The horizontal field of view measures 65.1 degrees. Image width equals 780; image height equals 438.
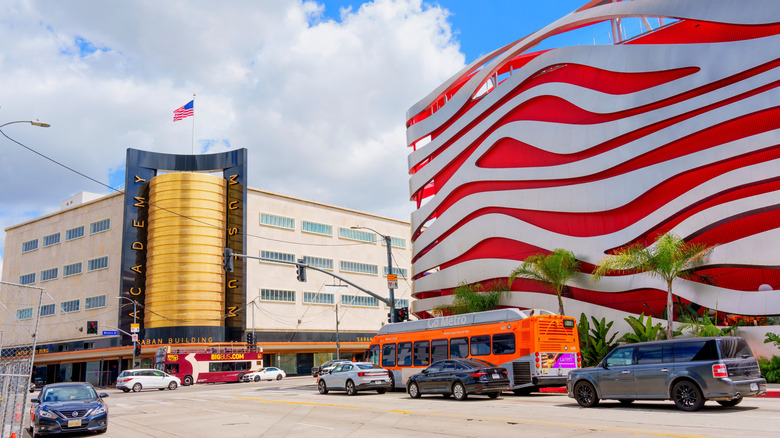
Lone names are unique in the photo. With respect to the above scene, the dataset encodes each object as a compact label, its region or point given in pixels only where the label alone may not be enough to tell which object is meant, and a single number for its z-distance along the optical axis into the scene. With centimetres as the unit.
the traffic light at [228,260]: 3017
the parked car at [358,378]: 2731
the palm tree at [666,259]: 2881
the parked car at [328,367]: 3083
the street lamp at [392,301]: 3373
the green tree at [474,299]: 4112
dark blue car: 1530
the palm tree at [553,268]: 3550
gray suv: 1455
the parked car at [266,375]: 5650
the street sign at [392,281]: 3390
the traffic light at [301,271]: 3309
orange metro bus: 2381
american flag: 5931
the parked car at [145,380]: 4538
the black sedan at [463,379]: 2164
